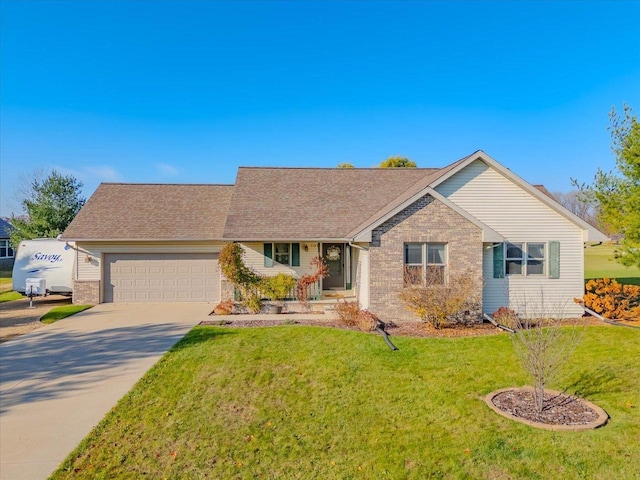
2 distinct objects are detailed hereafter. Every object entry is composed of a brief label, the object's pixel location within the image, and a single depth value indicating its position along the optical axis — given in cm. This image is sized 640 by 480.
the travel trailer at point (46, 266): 1633
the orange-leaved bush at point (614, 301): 1186
